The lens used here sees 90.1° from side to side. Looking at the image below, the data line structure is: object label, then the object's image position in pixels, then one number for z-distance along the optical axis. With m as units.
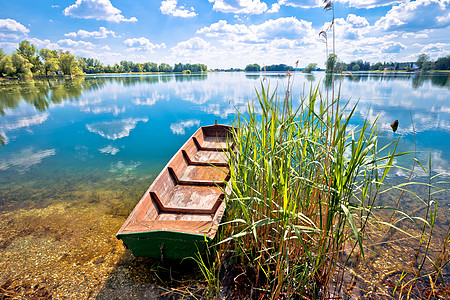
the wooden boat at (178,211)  3.28
